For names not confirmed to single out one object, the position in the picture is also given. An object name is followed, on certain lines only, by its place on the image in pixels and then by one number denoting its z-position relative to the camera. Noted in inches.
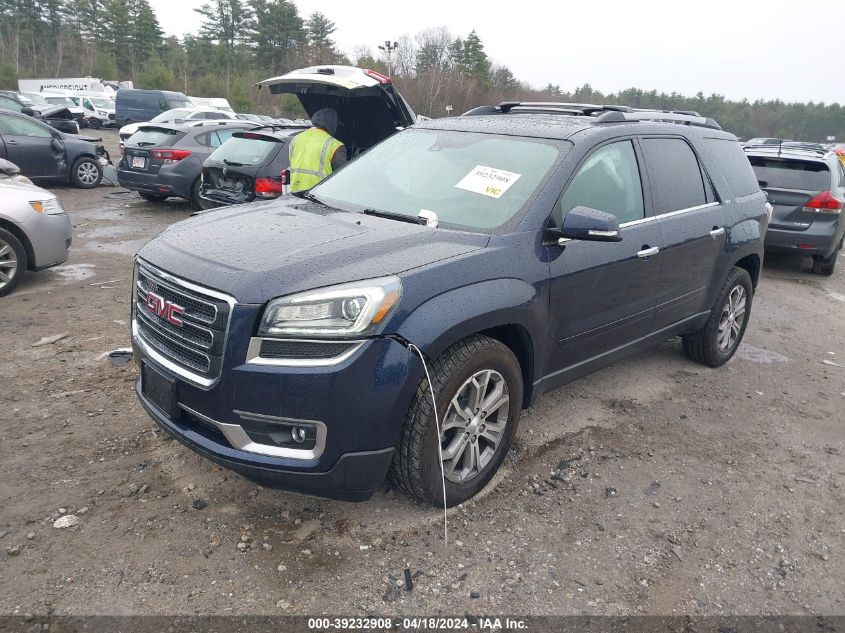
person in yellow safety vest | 249.3
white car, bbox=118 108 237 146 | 875.8
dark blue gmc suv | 101.7
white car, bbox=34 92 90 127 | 1224.8
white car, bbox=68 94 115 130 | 1342.3
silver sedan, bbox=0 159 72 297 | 237.0
